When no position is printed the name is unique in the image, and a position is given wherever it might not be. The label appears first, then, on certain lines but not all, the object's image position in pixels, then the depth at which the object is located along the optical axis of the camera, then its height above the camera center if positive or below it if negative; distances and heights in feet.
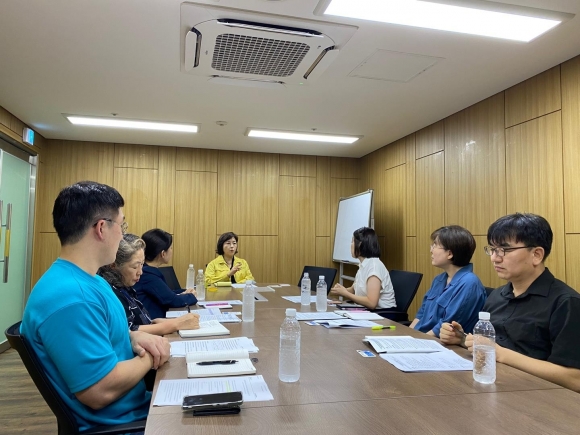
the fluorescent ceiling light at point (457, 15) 7.78 +4.34
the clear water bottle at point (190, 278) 15.26 -1.71
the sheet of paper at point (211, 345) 5.82 -1.67
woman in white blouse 11.58 -1.31
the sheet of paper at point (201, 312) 8.82 -1.76
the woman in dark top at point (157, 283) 9.28 -1.16
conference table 3.57 -1.68
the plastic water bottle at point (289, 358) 4.67 -1.44
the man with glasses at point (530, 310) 5.15 -1.06
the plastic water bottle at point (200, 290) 11.25 -1.60
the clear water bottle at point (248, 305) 8.23 -1.46
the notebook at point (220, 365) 4.77 -1.62
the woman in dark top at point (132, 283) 6.86 -0.87
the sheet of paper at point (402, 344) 5.93 -1.67
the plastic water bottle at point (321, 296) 9.64 -1.48
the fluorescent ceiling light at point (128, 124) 15.94 +4.37
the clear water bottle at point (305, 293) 10.61 -1.54
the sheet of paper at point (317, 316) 8.49 -1.75
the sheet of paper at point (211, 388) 4.12 -1.66
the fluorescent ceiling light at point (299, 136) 17.74 +4.33
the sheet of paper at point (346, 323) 7.72 -1.73
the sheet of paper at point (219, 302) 10.47 -1.80
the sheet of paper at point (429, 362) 5.16 -1.69
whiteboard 18.69 +0.70
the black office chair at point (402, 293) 11.58 -1.77
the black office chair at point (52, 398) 3.86 -1.62
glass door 15.37 -0.16
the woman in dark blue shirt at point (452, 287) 7.54 -1.03
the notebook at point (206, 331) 6.75 -1.66
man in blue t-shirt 3.92 -0.94
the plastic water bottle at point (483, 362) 4.69 -1.47
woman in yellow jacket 15.55 -1.32
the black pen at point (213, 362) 5.10 -1.62
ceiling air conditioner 8.40 +4.23
